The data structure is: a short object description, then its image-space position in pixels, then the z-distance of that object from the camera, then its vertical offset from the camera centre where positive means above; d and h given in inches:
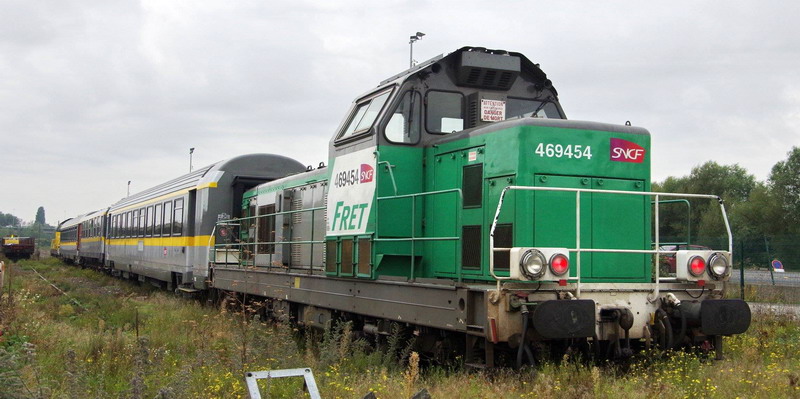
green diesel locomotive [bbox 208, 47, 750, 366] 260.5 +6.3
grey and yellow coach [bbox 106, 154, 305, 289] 596.1 +23.5
